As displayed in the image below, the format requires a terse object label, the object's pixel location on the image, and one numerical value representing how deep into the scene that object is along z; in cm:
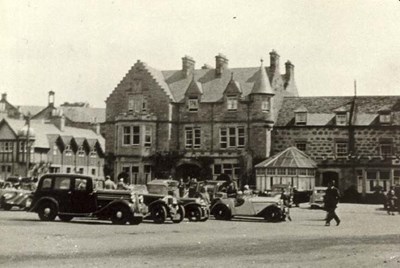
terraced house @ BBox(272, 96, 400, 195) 4175
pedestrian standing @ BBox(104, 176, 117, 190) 2136
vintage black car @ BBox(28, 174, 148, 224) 1841
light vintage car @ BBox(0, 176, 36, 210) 2541
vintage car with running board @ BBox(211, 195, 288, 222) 2212
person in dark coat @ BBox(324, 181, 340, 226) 2078
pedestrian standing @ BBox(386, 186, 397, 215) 2743
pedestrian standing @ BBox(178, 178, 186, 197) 2824
